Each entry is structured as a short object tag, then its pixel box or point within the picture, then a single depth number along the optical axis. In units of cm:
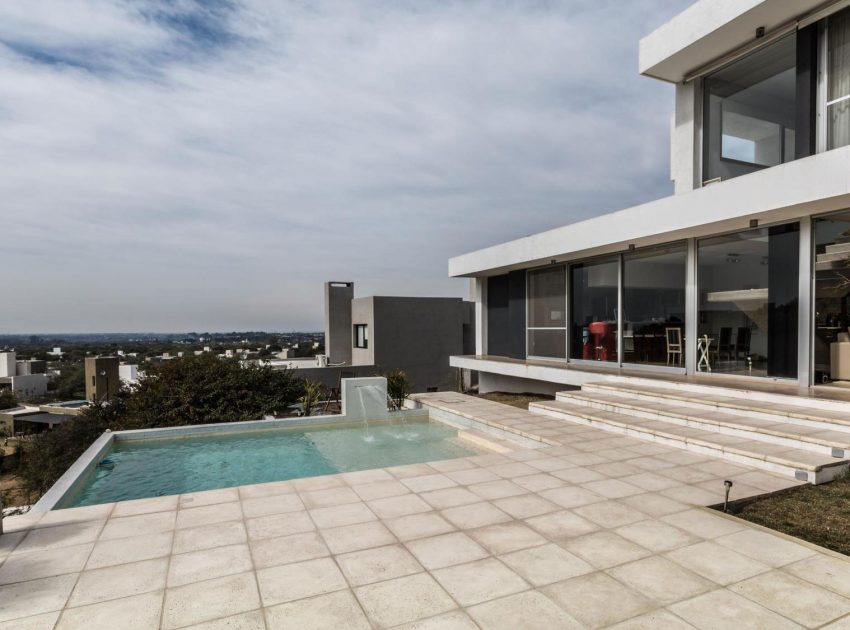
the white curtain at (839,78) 698
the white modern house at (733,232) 704
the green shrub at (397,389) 1095
